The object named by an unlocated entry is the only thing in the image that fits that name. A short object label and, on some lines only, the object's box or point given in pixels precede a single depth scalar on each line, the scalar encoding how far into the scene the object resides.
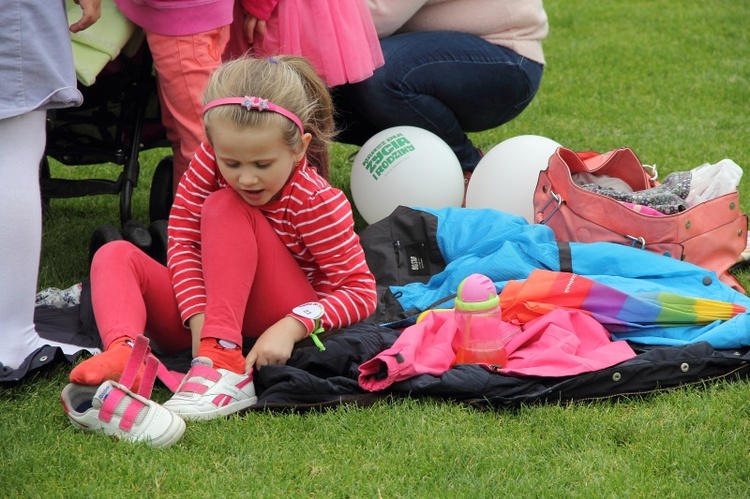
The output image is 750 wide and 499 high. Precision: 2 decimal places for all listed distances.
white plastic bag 6.89
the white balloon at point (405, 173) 7.48
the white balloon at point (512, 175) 7.32
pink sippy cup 5.45
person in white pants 5.18
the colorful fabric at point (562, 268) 5.79
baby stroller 7.18
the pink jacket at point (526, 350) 5.17
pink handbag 6.50
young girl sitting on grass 5.14
